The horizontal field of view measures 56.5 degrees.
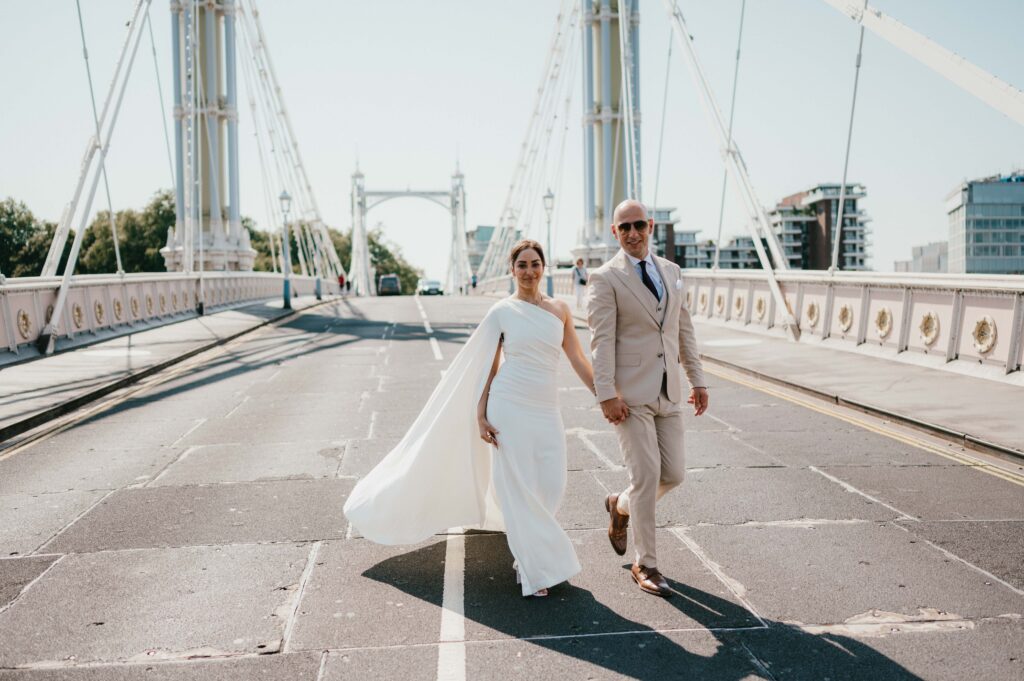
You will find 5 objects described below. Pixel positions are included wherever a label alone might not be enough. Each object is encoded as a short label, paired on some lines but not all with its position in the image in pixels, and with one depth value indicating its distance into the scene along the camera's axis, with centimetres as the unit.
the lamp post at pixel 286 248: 3691
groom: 481
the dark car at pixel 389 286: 7956
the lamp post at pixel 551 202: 4434
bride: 487
